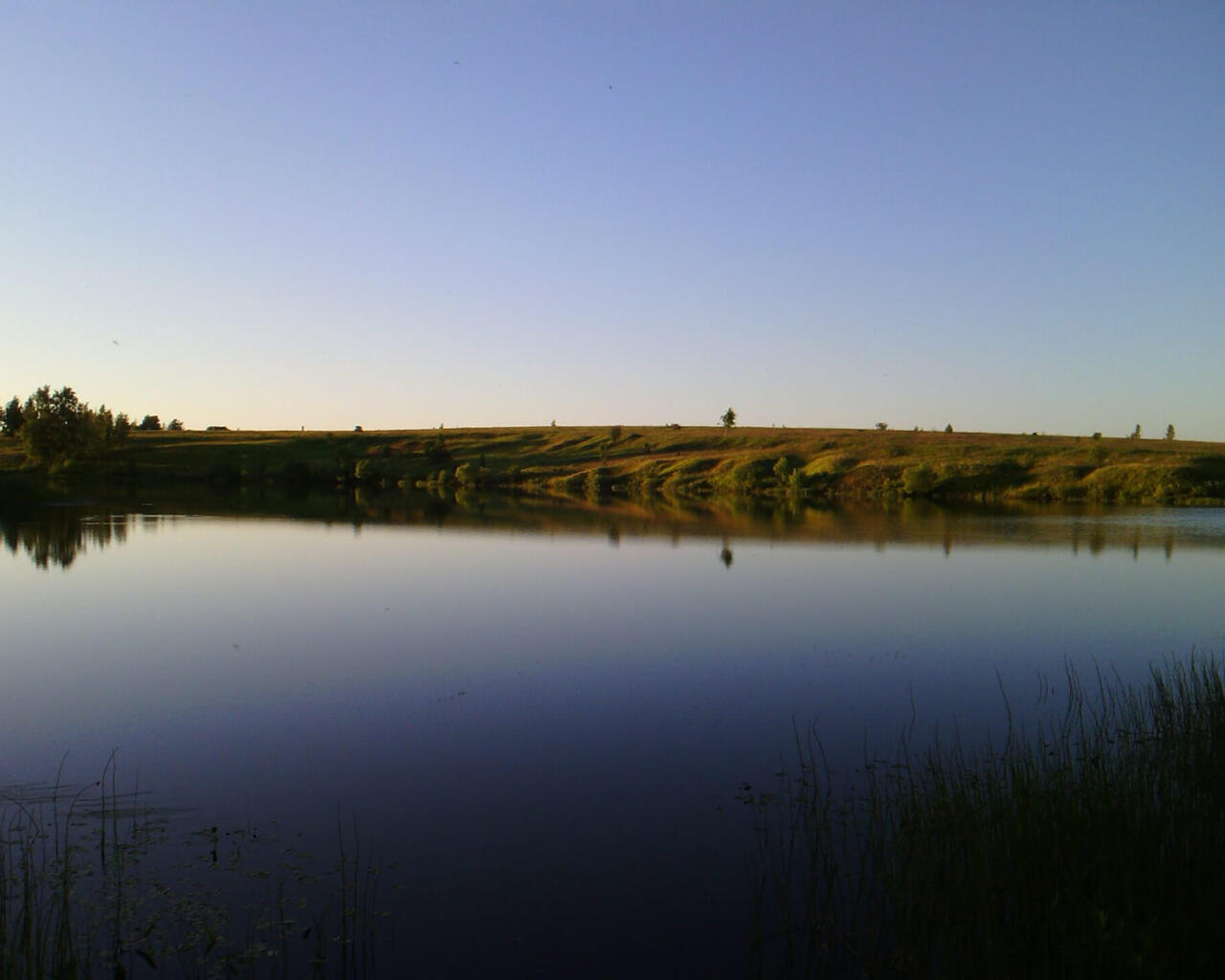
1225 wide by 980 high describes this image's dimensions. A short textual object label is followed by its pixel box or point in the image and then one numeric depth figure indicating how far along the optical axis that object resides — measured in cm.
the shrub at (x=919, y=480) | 6806
